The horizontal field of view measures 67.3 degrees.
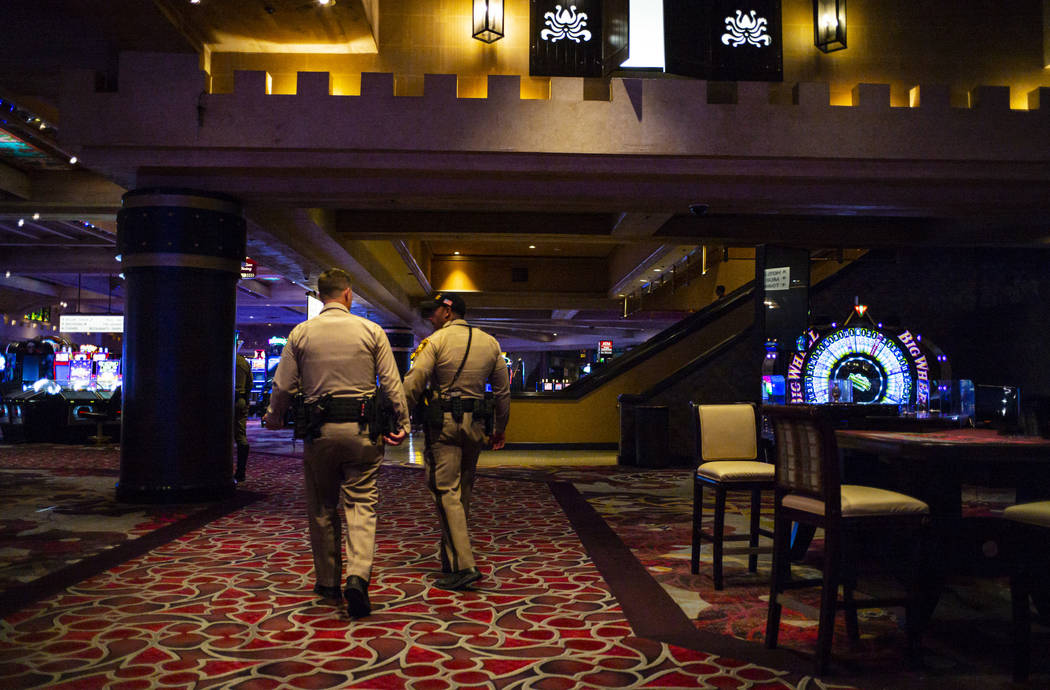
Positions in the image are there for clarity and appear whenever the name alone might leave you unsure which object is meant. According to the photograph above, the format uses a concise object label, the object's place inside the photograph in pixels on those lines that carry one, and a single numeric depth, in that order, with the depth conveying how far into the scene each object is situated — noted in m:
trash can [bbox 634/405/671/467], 11.14
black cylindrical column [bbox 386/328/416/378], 21.30
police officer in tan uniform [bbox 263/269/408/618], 3.70
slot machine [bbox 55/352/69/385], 21.11
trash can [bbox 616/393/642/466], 11.33
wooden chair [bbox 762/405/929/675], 2.98
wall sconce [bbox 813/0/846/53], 7.09
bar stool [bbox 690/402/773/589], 4.32
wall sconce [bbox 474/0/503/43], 6.85
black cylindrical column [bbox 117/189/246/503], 6.94
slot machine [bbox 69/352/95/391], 20.53
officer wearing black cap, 4.20
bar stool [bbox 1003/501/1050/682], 2.87
